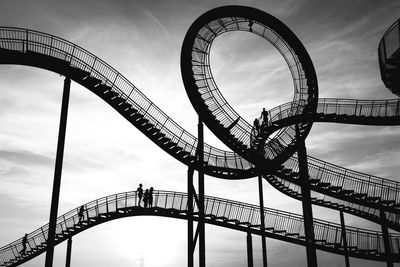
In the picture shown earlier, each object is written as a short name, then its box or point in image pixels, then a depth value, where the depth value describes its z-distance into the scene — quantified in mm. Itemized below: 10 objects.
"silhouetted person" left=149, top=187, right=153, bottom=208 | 19469
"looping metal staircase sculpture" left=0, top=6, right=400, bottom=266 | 17172
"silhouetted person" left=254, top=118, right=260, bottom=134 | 19975
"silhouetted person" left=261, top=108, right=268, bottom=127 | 21098
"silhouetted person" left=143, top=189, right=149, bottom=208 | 19391
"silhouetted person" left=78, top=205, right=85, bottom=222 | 19406
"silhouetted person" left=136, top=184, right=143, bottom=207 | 19606
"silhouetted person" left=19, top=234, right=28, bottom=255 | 19594
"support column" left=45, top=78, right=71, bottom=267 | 14251
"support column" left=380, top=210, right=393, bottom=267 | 18261
